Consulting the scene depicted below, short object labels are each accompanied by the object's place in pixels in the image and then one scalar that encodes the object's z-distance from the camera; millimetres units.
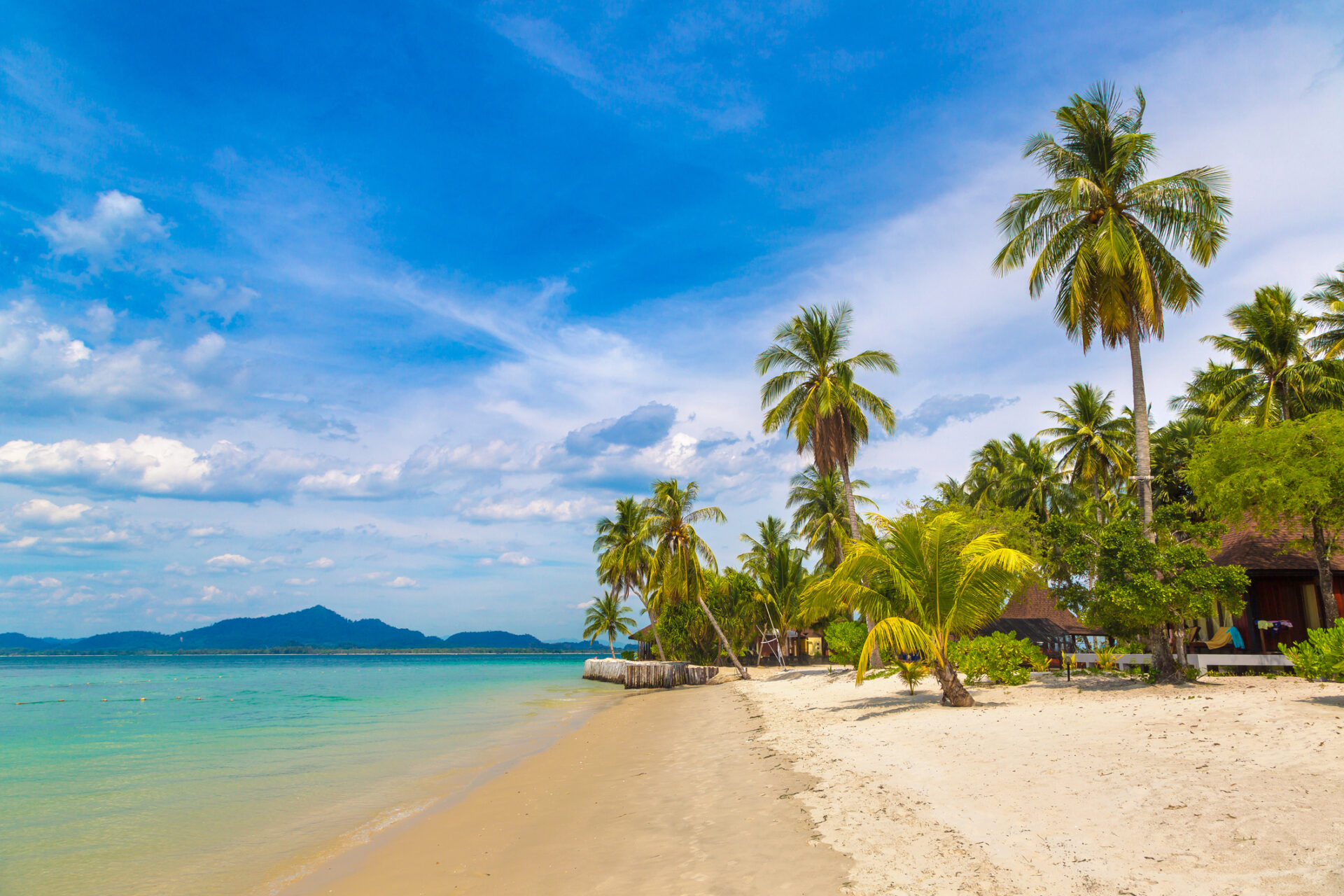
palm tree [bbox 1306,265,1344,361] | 22734
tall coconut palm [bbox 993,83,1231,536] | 15359
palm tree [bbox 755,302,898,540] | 25359
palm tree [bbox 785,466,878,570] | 37750
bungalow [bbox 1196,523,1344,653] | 17250
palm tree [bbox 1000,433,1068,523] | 35844
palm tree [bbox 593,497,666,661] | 40906
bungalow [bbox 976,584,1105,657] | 28047
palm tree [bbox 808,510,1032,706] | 12602
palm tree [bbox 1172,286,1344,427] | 21828
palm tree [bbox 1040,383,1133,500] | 31984
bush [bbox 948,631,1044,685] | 14797
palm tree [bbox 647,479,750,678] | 33219
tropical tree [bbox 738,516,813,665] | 37219
